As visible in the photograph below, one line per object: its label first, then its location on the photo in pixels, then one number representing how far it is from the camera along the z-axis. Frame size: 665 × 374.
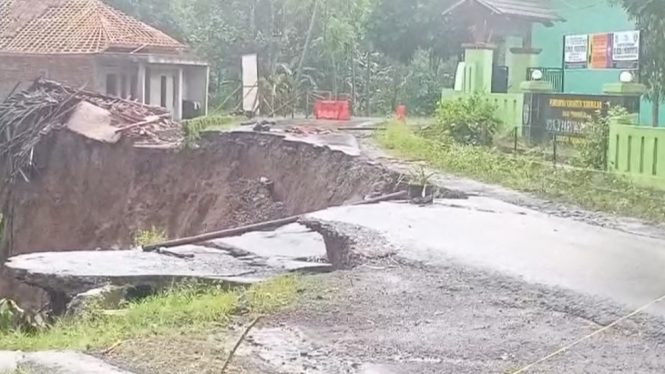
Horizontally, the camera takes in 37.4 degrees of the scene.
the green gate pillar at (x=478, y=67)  23.23
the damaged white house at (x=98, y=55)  31.14
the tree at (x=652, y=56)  15.81
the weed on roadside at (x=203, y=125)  22.73
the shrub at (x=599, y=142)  15.66
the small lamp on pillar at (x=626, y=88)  17.14
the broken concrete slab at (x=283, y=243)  10.84
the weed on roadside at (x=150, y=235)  18.98
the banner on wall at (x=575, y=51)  20.52
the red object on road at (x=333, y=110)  29.58
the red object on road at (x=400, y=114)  27.12
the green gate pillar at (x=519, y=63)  23.03
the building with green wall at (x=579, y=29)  22.61
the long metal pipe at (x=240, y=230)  11.45
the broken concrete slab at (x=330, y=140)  19.00
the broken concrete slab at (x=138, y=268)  9.51
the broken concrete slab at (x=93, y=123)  23.12
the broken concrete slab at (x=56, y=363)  6.16
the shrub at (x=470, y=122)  19.98
